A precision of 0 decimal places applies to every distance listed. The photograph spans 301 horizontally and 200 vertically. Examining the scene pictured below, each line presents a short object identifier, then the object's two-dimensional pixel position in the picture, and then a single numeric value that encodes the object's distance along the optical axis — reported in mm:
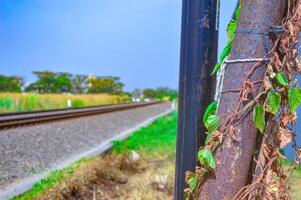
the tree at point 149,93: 56034
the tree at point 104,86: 38438
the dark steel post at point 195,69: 1714
